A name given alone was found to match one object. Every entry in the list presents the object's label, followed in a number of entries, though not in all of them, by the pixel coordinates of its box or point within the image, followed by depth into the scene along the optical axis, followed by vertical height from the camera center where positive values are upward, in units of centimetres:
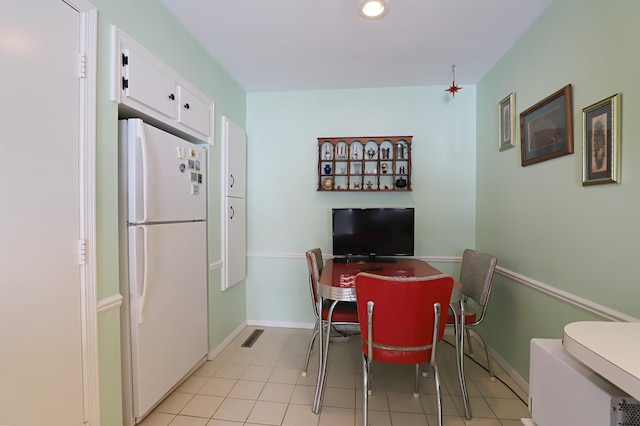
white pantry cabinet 265 +9
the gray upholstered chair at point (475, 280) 202 -57
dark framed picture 164 +55
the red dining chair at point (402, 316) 143 -58
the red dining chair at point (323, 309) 194 -75
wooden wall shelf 292 +53
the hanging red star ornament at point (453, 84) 260 +131
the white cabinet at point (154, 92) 150 +79
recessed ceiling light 171 +132
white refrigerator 159 -34
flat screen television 275 -21
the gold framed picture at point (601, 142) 132 +36
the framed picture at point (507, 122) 223 +76
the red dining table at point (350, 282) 170 -50
